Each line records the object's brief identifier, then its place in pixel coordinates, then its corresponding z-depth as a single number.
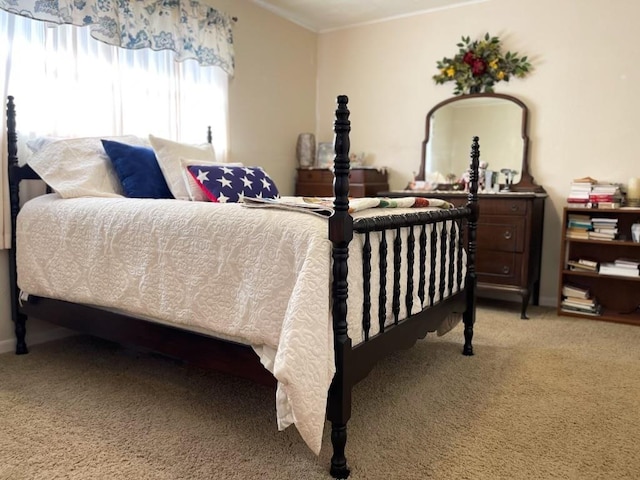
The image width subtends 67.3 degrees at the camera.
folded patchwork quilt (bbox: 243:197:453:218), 1.51
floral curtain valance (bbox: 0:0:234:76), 2.45
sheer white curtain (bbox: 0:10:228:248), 2.42
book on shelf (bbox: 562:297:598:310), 3.21
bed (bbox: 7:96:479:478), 1.37
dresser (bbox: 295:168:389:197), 3.90
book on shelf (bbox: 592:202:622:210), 3.07
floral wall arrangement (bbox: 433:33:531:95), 3.60
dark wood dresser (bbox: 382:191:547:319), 3.23
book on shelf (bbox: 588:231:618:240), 3.12
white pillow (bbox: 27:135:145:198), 2.32
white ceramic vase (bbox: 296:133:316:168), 4.28
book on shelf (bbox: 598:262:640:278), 3.08
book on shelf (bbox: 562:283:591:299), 3.25
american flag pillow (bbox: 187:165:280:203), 2.35
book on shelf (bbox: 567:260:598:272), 3.20
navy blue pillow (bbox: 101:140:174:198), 2.44
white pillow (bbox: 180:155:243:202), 2.39
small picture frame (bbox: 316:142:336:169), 4.35
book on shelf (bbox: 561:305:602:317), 3.21
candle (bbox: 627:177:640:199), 3.11
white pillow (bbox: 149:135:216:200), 2.49
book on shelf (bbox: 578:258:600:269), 3.20
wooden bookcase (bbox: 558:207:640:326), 3.15
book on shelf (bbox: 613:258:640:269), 3.09
